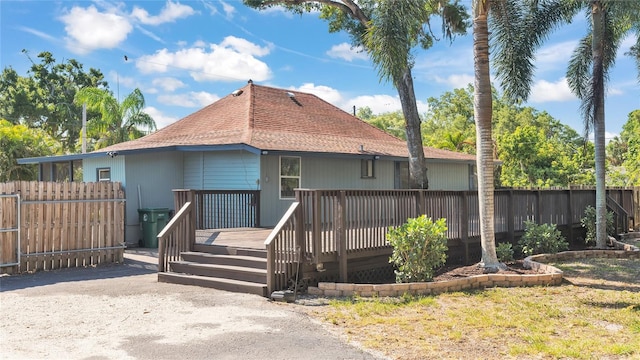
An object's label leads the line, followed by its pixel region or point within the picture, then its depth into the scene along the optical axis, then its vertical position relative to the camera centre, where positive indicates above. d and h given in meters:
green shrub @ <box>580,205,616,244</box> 13.97 -0.78
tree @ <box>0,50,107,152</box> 37.75 +8.19
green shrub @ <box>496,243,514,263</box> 10.27 -1.15
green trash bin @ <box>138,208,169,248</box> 13.69 -0.62
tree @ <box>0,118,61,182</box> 21.58 +2.25
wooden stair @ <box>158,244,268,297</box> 7.75 -1.15
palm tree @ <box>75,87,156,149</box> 23.05 +3.97
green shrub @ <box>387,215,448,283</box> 7.92 -0.82
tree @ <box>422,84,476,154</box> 41.50 +7.79
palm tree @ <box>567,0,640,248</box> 12.90 +3.23
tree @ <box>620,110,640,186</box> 26.44 +2.10
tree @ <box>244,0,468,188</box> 9.61 +3.54
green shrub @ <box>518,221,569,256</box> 11.34 -0.99
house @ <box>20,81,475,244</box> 13.79 +1.26
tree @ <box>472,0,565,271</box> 9.07 +3.04
